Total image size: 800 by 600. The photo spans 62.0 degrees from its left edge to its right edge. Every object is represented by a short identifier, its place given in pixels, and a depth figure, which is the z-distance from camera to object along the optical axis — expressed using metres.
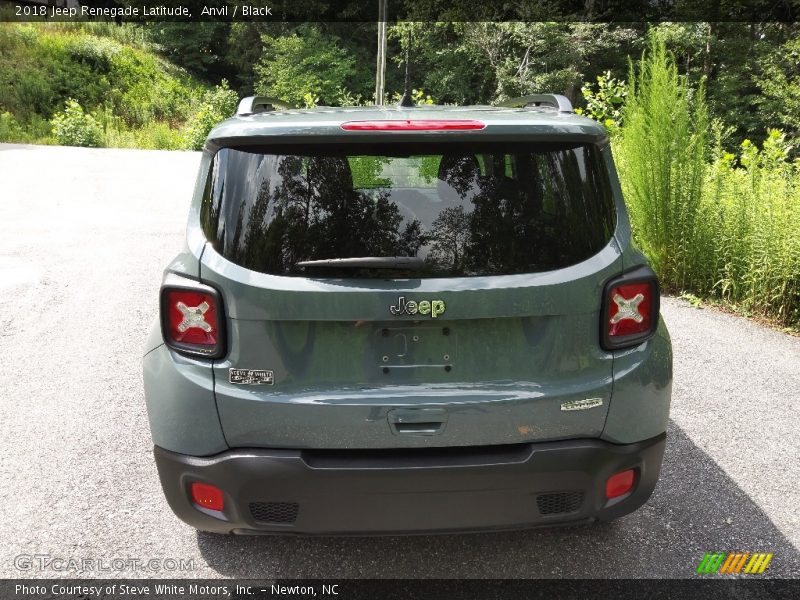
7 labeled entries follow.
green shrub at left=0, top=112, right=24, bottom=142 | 23.91
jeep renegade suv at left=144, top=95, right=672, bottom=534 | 2.14
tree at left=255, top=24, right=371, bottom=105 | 38.97
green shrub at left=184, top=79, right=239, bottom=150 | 24.61
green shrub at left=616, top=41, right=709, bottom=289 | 6.61
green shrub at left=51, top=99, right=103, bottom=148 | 22.97
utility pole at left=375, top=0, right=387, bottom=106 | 17.95
